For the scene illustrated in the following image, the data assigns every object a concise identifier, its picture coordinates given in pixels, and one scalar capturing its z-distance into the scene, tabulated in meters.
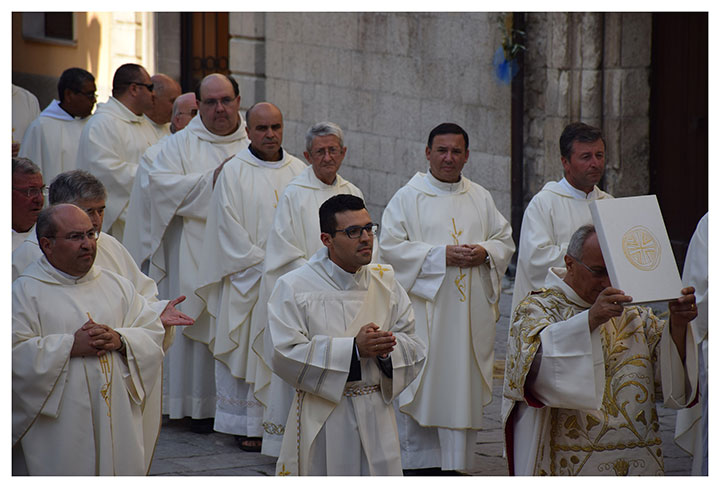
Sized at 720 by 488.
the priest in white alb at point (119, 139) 17.19
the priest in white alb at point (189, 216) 15.00
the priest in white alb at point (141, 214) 15.69
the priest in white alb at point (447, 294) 13.11
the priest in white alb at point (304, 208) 13.27
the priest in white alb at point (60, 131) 19.08
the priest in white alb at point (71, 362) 9.49
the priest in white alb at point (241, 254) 14.12
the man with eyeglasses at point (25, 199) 11.34
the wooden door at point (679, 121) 19.44
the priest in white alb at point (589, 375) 9.02
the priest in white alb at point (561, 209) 12.98
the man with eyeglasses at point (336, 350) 9.70
